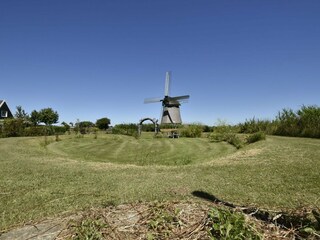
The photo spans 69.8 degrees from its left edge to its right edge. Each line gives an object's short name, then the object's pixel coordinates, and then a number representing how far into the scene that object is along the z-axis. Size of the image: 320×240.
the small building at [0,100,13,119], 41.31
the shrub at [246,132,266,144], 14.16
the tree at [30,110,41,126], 44.78
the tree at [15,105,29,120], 42.36
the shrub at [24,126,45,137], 25.82
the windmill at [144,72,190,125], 36.79
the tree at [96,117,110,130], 49.16
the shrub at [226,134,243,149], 13.78
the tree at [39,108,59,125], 44.84
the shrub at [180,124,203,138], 22.65
